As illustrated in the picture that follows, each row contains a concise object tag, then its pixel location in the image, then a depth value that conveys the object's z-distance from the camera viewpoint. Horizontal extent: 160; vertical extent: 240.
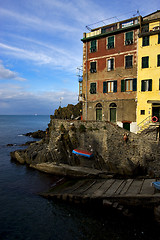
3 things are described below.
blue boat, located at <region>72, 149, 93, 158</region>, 25.34
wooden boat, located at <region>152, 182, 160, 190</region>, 16.14
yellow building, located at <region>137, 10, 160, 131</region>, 25.31
